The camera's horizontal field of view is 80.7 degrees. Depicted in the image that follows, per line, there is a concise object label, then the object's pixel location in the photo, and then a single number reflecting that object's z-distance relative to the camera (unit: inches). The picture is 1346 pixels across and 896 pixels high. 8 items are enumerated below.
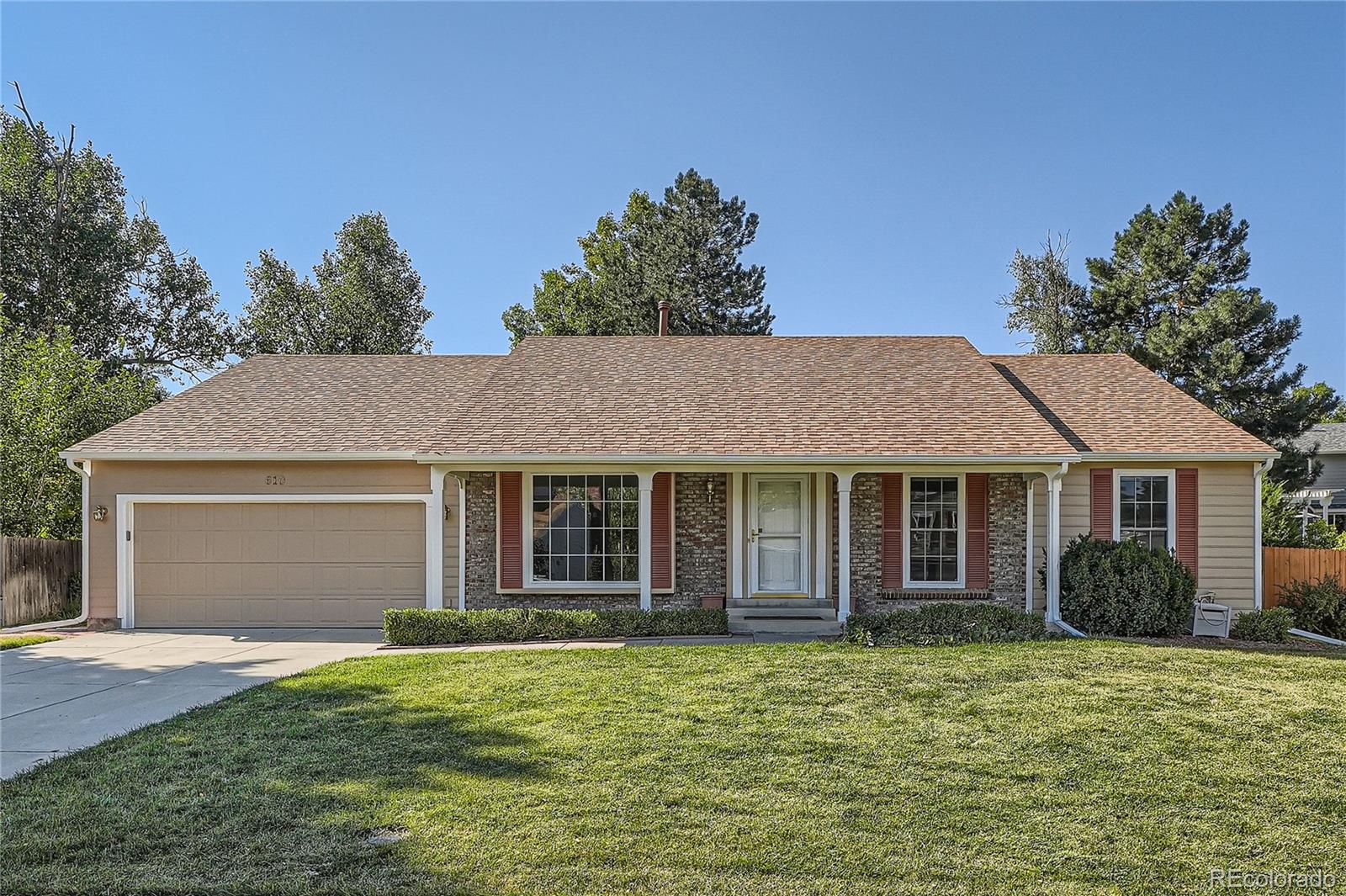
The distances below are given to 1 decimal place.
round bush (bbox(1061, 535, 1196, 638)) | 408.5
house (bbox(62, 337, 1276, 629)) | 465.4
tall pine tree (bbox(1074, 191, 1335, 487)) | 869.2
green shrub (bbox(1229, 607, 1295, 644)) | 415.2
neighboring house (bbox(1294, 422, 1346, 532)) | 1101.1
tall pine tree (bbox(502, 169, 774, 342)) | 1092.5
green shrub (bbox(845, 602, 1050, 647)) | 365.4
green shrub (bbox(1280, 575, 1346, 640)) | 459.5
